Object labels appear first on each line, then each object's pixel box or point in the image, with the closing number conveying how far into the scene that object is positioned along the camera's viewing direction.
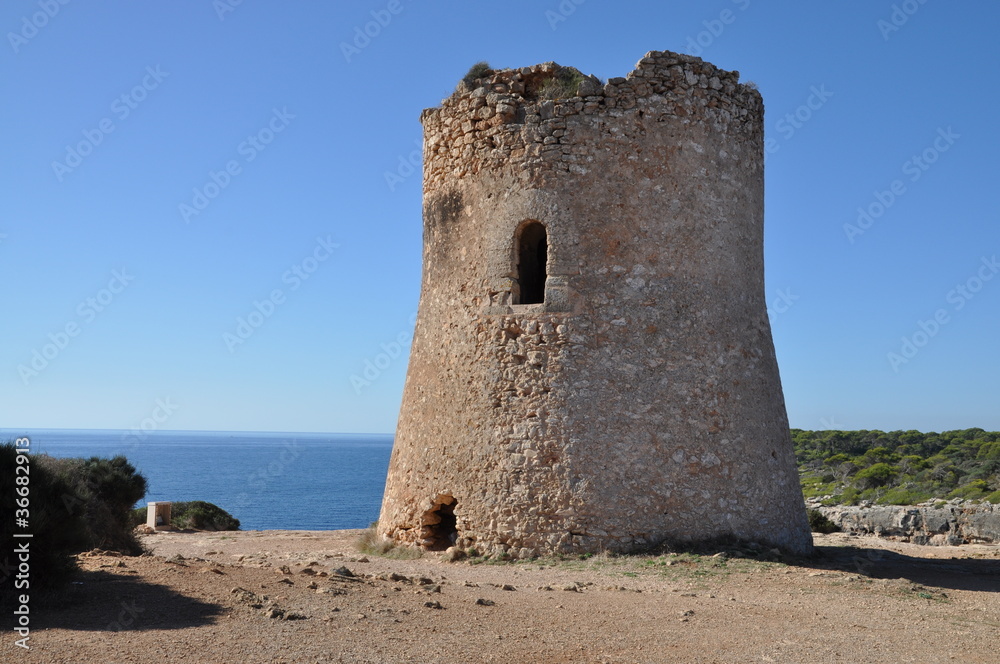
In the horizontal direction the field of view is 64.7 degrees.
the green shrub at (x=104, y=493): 7.01
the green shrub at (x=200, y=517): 16.34
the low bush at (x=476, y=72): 11.13
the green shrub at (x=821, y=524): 15.13
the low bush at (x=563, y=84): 10.39
